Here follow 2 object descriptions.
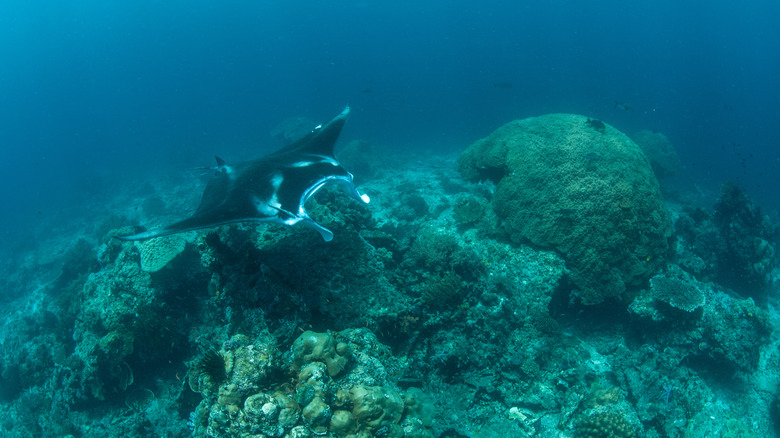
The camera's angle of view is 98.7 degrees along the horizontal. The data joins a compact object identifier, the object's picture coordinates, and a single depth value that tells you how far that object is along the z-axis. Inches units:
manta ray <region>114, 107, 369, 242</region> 144.8
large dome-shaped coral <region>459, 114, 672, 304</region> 251.1
